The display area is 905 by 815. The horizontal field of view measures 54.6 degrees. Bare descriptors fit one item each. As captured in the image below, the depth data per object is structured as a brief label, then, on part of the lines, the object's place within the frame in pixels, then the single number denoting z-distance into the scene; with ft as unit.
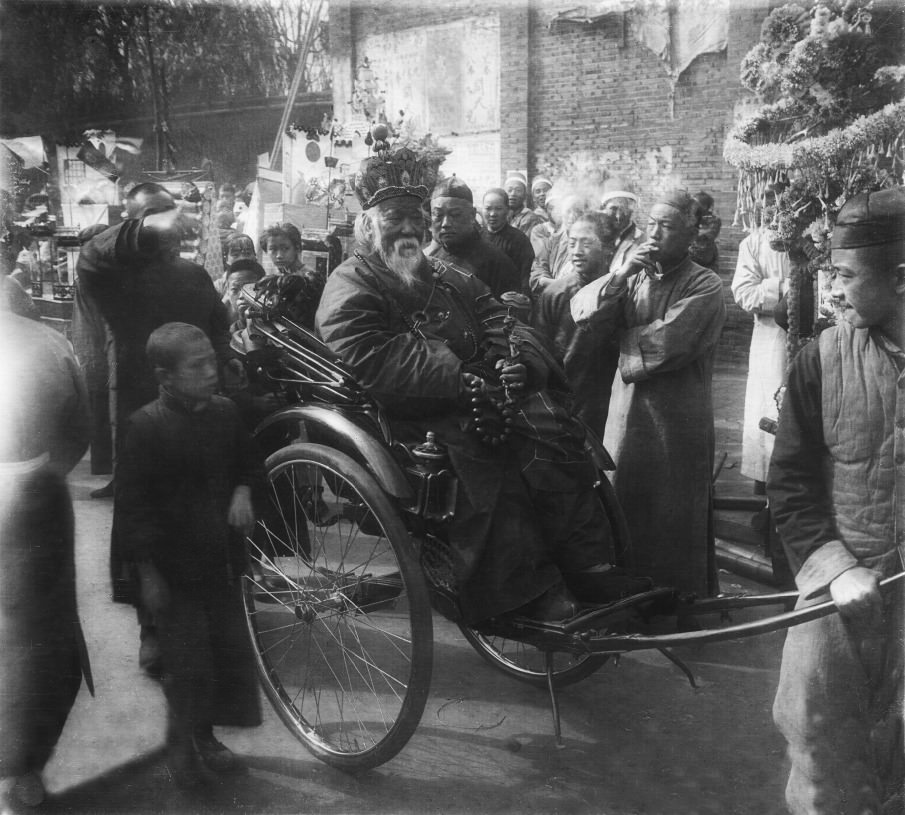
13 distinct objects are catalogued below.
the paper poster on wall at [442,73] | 13.16
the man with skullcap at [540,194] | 22.26
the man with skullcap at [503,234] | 18.58
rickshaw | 8.93
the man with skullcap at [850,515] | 7.02
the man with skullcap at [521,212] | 22.20
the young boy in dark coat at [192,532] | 9.69
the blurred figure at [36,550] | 9.04
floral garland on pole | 8.63
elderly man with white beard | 9.33
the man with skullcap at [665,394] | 12.10
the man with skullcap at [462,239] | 16.16
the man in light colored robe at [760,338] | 16.85
